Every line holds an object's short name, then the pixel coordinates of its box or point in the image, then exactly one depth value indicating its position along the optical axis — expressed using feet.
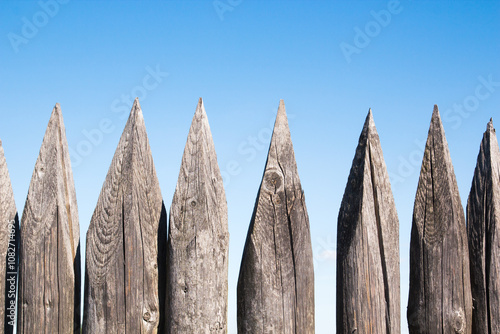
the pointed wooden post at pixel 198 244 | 10.30
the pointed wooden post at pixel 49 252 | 11.17
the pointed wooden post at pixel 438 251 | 10.93
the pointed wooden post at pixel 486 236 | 11.28
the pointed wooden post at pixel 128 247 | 10.64
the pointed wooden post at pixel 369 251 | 10.50
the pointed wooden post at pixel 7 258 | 11.68
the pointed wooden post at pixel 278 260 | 10.36
